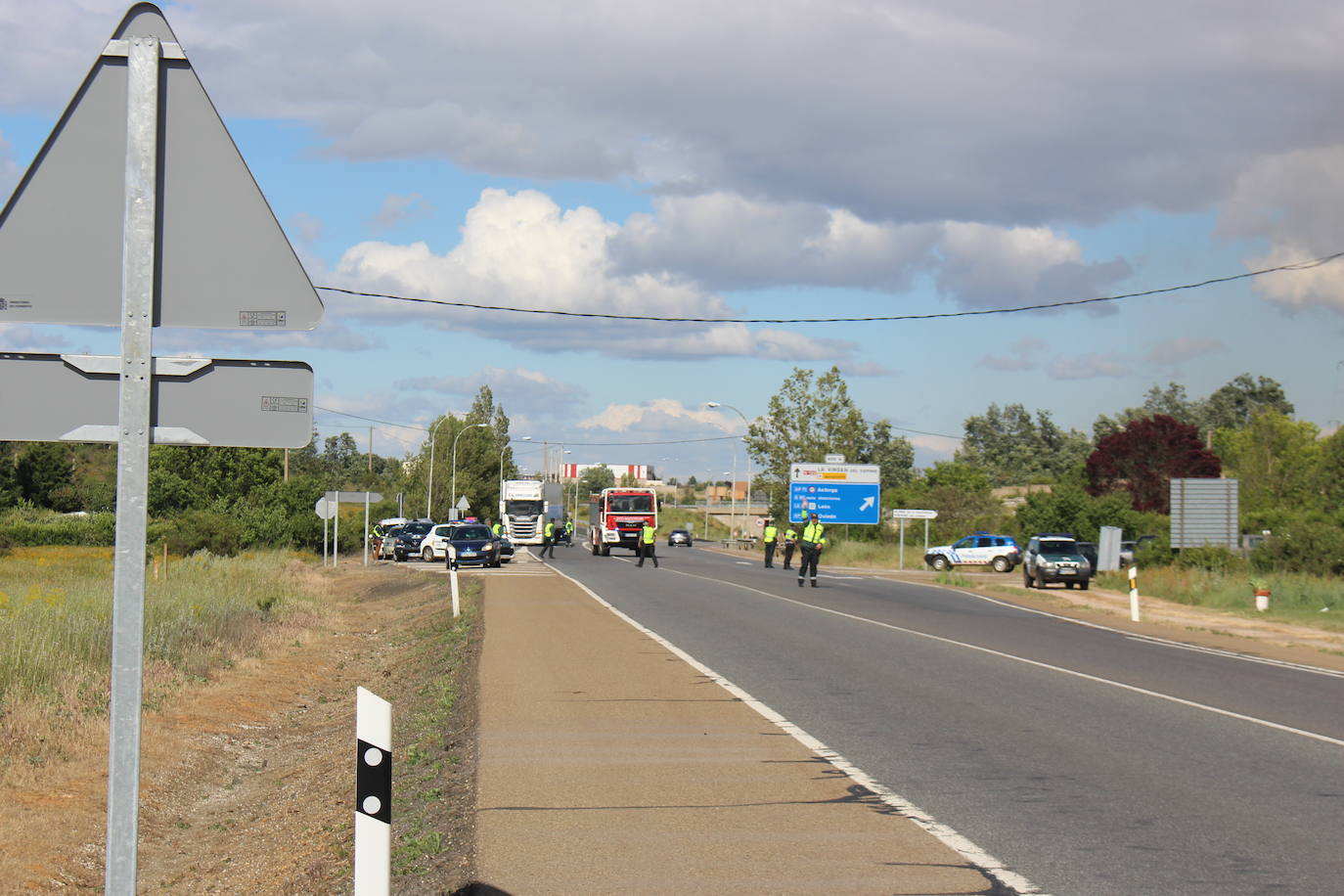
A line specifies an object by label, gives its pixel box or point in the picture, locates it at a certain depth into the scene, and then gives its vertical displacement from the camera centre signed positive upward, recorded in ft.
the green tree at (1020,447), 431.02 +15.75
